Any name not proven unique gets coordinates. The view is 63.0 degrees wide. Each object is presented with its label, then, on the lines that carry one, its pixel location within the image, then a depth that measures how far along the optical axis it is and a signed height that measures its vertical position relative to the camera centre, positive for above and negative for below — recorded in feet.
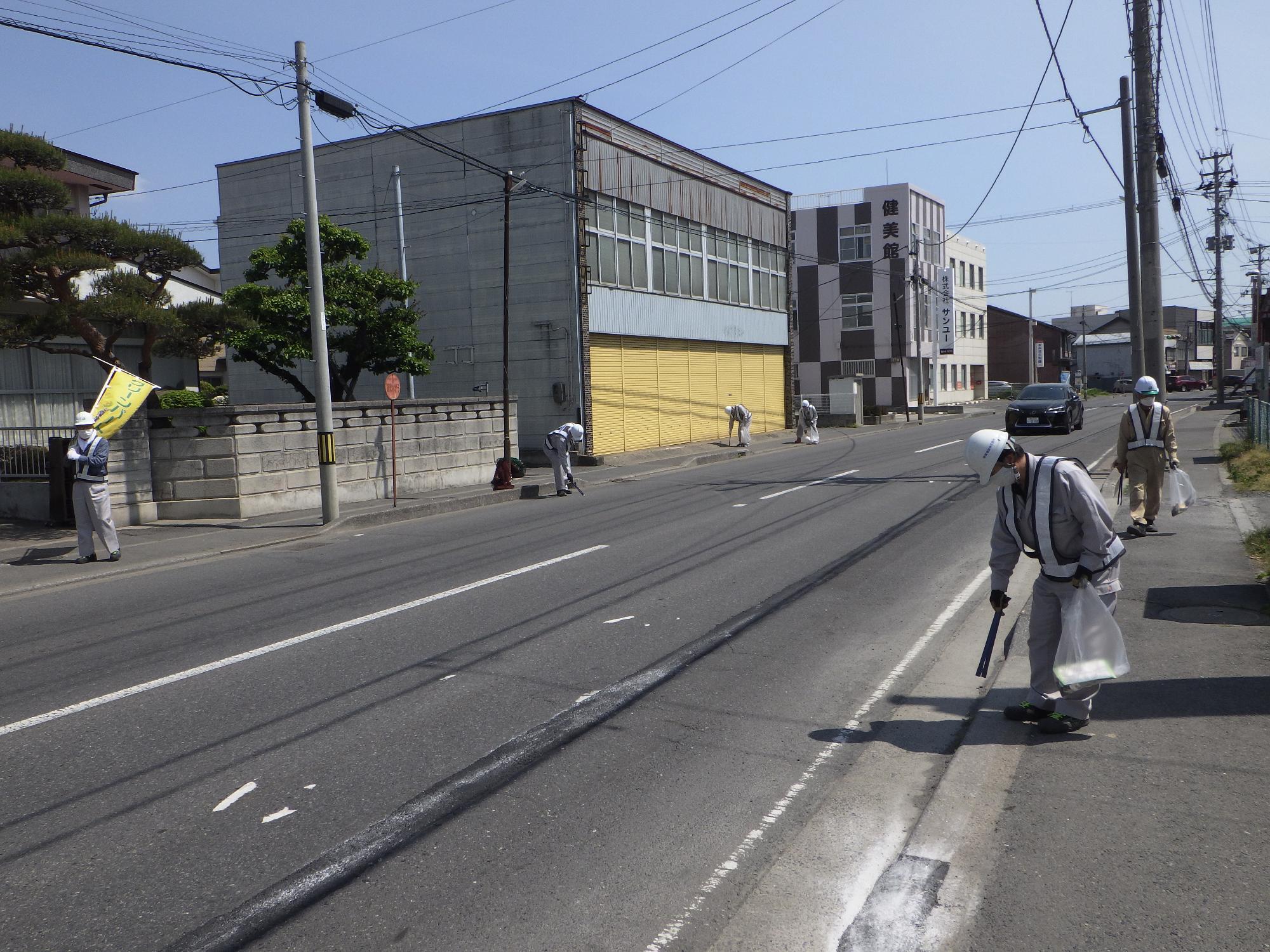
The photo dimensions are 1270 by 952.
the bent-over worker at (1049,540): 16.83 -2.45
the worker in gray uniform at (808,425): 114.01 -2.52
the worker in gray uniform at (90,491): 40.06 -2.44
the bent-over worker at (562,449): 63.31 -2.30
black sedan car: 102.32 -1.85
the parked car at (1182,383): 307.07 +1.66
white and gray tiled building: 192.34 +20.83
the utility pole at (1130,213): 60.49 +10.85
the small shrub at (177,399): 72.43 +1.86
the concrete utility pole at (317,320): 50.78 +4.98
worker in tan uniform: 37.91 -2.19
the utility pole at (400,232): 97.96 +17.42
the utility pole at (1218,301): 170.60 +14.30
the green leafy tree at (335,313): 75.77 +7.94
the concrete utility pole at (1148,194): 52.75 +10.03
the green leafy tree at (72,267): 47.55 +7.62
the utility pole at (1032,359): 267.22 +9.37
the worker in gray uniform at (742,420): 104.83 -1.59
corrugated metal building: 92.43 +15.33
